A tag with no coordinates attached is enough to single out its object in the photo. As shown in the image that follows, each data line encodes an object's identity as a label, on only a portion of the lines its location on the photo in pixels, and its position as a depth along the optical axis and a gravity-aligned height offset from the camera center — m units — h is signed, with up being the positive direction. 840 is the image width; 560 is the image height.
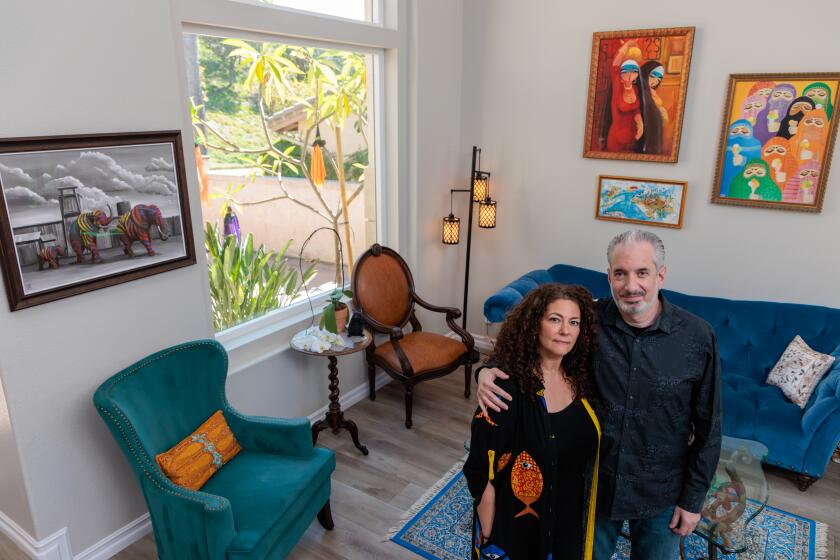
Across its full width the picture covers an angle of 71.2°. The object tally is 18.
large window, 3.23 -0.18
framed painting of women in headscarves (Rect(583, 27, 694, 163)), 3.95 +0.29
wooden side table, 3.59 -1.74
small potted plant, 3.54 -1.06
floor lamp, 4.76 -0.57
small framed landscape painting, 4.14 -0.46
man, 1.80 -0.78
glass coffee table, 2.45 -1.54
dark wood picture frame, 2.23 -0.38
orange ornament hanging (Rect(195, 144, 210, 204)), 3.12 -0.25
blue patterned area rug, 2.86 -1.96
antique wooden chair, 3.92 -1.32
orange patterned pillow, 2.52 -1.40
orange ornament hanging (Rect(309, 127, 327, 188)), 3.88 -0.19
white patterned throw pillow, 3.37 -1.34
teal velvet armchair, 2.35 -1.45
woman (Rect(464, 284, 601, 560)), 1.77 -0.88
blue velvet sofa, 3.20 -1.37
